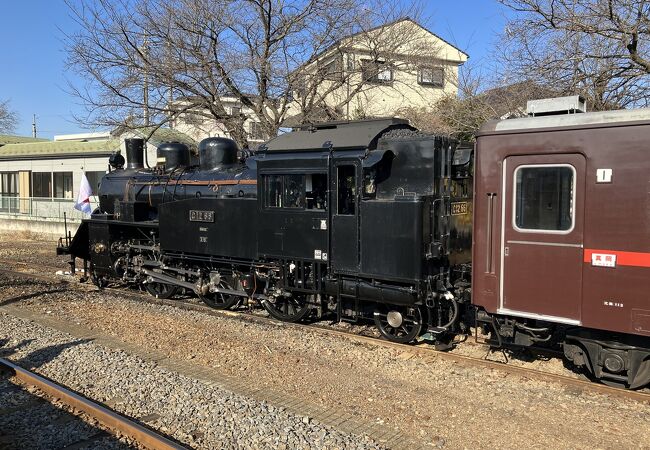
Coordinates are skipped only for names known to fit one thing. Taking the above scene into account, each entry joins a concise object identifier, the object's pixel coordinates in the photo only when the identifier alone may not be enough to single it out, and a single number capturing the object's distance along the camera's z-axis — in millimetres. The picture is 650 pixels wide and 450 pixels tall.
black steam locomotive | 7297
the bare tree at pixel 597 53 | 9188
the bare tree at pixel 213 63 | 14102
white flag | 17219
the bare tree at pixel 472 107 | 11227
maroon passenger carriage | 5230
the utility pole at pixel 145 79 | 14617
